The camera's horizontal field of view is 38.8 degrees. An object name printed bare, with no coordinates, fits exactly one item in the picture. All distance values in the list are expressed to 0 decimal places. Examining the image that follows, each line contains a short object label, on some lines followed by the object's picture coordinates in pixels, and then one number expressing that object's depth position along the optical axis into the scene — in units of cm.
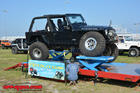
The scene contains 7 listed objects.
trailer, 606
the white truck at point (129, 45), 1590
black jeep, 671
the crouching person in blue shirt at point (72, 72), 653
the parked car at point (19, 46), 2019
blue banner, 678
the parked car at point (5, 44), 2978
